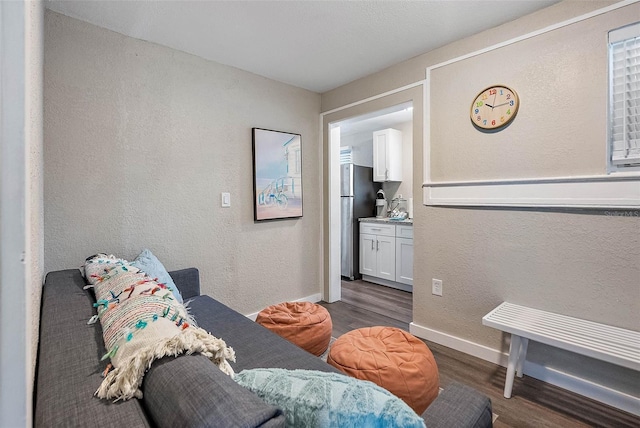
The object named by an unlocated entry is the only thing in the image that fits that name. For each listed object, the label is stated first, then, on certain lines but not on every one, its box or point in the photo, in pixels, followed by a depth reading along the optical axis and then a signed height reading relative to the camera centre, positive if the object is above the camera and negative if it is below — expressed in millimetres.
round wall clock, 2049 +729
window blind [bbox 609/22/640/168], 1656 +648
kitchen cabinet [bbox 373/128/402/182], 4562 +858
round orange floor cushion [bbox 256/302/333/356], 1835 -718
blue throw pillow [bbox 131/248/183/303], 1808 -352
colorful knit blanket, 681 -332
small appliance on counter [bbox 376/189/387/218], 4895 +60
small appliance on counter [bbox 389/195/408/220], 4601 +57
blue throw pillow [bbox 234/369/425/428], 595 -399
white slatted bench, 1487 -680
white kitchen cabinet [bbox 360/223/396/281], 4031 -560
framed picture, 2838 +359
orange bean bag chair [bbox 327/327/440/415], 1368 -739
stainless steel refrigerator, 4449 -35
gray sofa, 545 -387
